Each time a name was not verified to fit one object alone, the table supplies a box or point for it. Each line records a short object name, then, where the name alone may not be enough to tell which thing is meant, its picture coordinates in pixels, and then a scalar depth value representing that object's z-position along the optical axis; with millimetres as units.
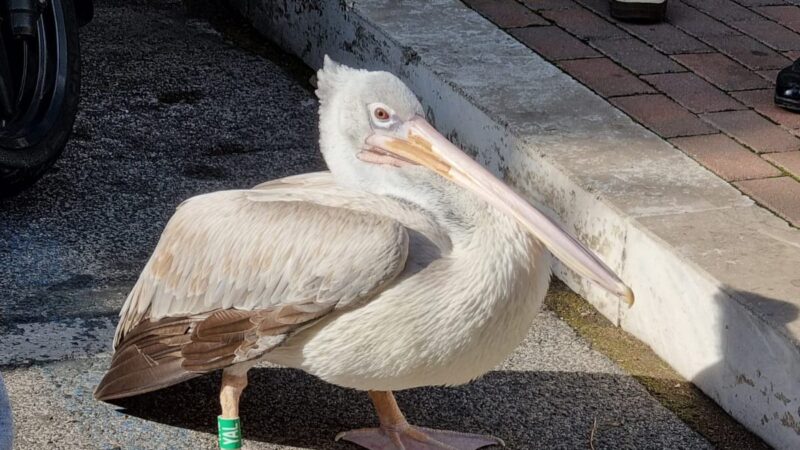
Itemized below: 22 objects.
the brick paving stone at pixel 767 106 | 3465
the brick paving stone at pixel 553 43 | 3852
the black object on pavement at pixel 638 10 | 4055
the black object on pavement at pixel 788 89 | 3453
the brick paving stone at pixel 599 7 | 4172
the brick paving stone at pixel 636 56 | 3773
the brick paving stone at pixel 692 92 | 3533
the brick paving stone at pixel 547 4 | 4211
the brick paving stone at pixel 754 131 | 3314
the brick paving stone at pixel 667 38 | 3922
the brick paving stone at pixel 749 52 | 3826
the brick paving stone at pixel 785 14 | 4125
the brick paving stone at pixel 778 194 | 2967
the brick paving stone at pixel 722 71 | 3682
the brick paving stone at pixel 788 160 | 3178
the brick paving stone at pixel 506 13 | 4086
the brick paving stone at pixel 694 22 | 4055
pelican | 2242
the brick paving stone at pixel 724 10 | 4180
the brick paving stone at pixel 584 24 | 4004
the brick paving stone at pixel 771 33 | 3965
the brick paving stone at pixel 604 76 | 3623
